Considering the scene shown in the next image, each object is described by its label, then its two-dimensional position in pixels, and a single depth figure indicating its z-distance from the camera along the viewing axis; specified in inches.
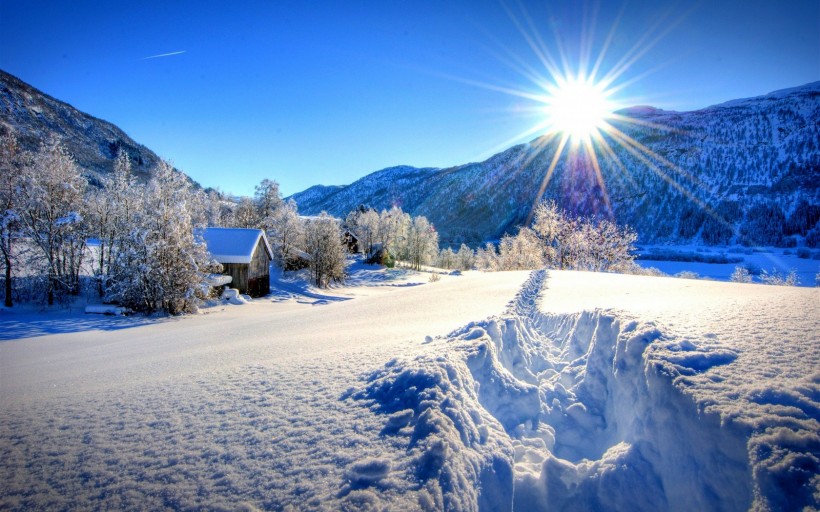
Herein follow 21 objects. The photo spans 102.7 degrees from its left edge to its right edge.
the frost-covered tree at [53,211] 615.2
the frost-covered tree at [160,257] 605.0
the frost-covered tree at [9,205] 593.9
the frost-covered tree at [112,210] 689.6
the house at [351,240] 2285.7
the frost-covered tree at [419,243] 2341.3
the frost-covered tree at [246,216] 1814.7
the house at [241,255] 942.4
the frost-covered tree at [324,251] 1363.2
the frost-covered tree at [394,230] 2368.4
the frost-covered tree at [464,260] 2883.9
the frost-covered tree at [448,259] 2896.2
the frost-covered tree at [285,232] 1624.0
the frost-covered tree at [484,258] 2345.7
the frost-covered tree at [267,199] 1850.4
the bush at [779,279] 1227.9
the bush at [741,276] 1238.6
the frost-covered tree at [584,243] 1191.6
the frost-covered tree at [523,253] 1381.0
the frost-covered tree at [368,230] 2417.6
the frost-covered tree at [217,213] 1892.2
